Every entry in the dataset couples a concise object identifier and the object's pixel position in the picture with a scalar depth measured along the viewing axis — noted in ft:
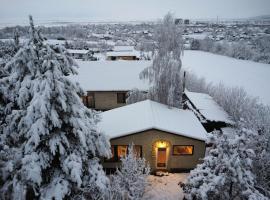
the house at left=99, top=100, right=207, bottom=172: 51.39
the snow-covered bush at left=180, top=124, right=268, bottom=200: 29.84
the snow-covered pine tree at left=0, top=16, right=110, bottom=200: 27.48
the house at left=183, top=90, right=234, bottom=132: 74.59
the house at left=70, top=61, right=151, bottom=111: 82.58
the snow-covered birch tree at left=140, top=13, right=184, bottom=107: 68.08
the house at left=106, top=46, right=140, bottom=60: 145.89
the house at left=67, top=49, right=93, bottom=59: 181.80
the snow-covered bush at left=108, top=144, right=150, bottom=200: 37.77
